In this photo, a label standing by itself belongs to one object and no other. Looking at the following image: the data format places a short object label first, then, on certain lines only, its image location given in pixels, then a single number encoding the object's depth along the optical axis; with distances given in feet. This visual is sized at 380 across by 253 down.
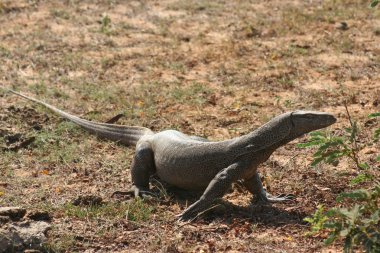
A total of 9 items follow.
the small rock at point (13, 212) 29.72
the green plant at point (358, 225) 24.00
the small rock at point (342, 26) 64.90
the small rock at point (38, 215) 30.53
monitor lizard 33.35
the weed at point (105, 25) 66.33
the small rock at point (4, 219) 29.07
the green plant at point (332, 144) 28.86
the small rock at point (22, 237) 28.19
